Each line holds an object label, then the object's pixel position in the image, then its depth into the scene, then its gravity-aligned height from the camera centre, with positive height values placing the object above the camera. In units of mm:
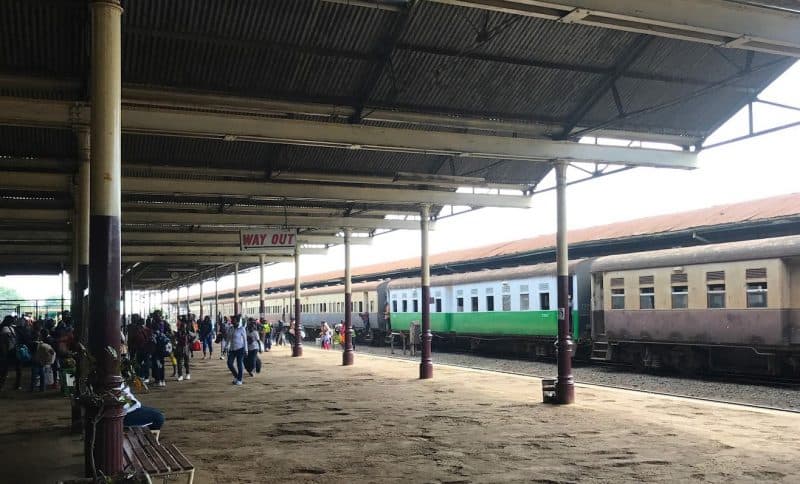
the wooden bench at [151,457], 5758 -1463
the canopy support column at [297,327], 26327 -1533
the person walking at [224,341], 26228 -1989
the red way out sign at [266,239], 16016 +1091
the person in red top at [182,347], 18047 -1484
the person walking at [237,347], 16156 -1355
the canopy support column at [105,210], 6129 +703
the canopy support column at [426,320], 17094 -868
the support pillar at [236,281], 35244 +330
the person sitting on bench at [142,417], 7492 -1358
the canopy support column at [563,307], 12266 -460
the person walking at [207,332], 26172 -1629
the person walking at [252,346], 17688 -1460
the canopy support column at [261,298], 30812 -484
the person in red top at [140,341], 15406 -1128
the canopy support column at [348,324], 21688 -1179
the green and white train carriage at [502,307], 20750 -811
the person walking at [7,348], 15570 -1258
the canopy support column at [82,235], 10000 +874
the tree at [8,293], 112625 -274
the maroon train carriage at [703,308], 14211 -642
